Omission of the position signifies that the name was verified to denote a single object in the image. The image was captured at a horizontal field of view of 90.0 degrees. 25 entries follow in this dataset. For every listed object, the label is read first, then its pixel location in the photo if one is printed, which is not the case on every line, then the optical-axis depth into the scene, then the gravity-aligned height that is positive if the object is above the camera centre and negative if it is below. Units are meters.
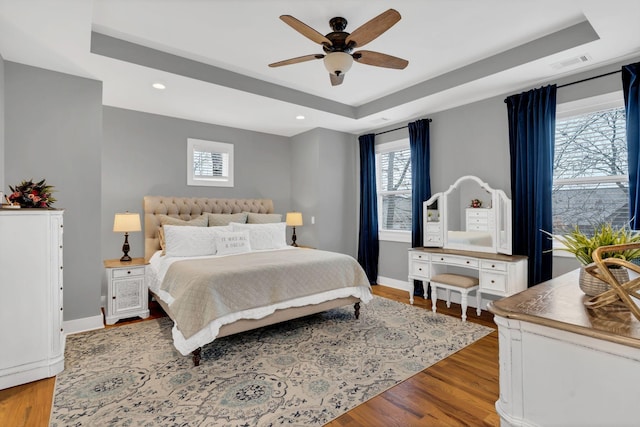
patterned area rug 2.02 -1.23
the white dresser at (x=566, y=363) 0.98 -0.50
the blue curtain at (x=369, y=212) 5.41 +0.06
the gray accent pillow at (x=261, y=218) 4.93 -0.04
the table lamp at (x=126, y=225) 3.76 -0.11
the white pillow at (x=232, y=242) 3.94 -0.34
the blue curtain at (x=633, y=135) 2.87 +0.72
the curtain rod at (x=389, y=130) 5.03 +1.39
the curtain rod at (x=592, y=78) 3.09 +1.38
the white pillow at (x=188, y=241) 3.77 -0.30
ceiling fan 2.20 +1.32
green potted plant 1.34 -0.16
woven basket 1.33 -0.29
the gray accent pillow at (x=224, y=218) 4.59 -0.04
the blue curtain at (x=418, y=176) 4.63 +0.57
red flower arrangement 2.49 +0.15
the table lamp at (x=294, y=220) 5.31 -0.08
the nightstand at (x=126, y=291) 3.56 -0.86
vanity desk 3.46 -0.62
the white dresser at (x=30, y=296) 2.30 -0.60
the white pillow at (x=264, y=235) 4.32 -0.27
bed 2.64 -0.58
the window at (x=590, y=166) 3.11 +0.50
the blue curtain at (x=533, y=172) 3.42 +0.48
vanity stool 3.67 -0.83
